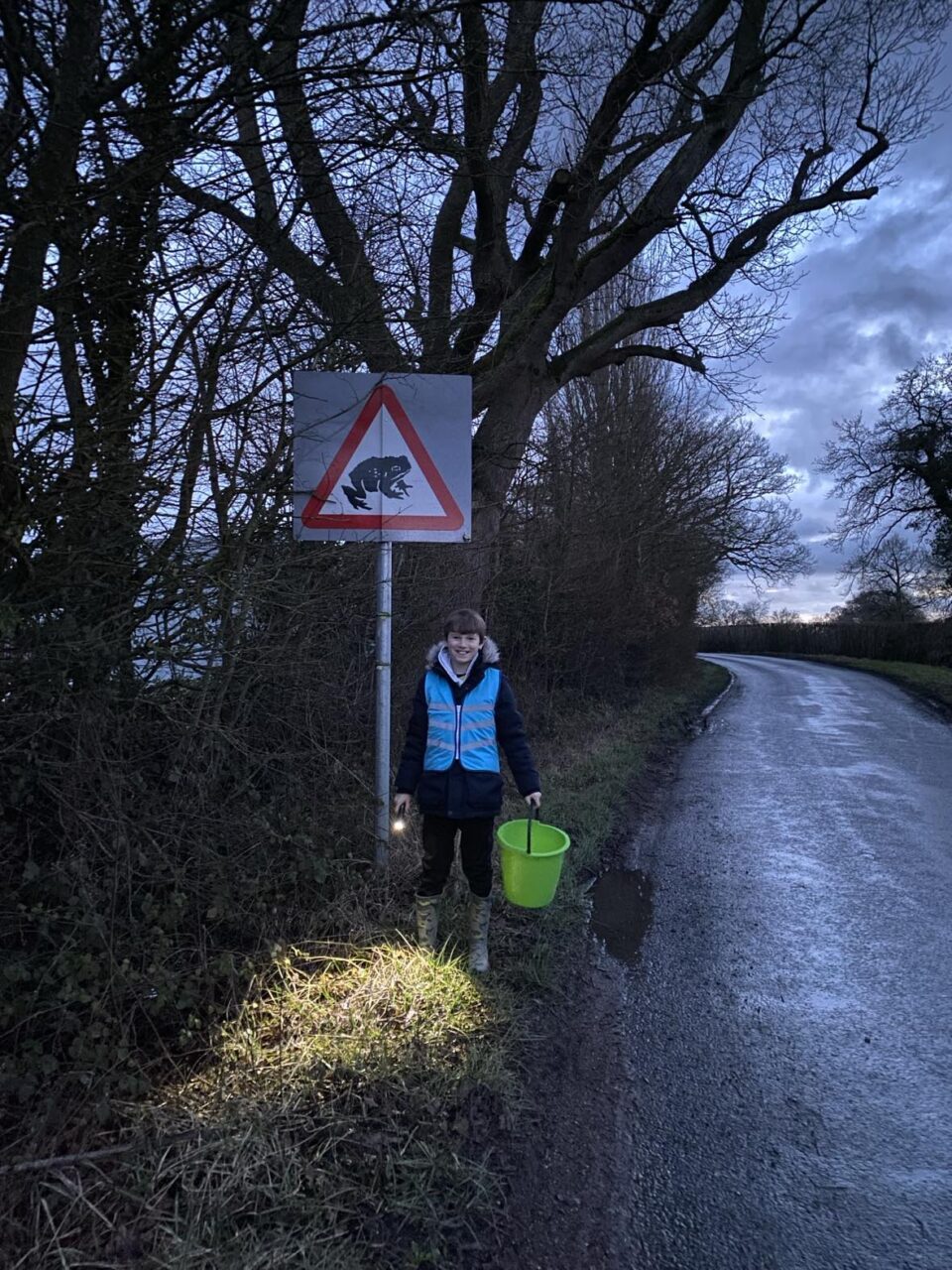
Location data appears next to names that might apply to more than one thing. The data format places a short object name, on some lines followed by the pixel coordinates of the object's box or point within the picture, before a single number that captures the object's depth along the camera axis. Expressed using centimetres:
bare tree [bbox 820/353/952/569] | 2541
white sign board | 388
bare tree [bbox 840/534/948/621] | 4112
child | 368
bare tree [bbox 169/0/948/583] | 304
